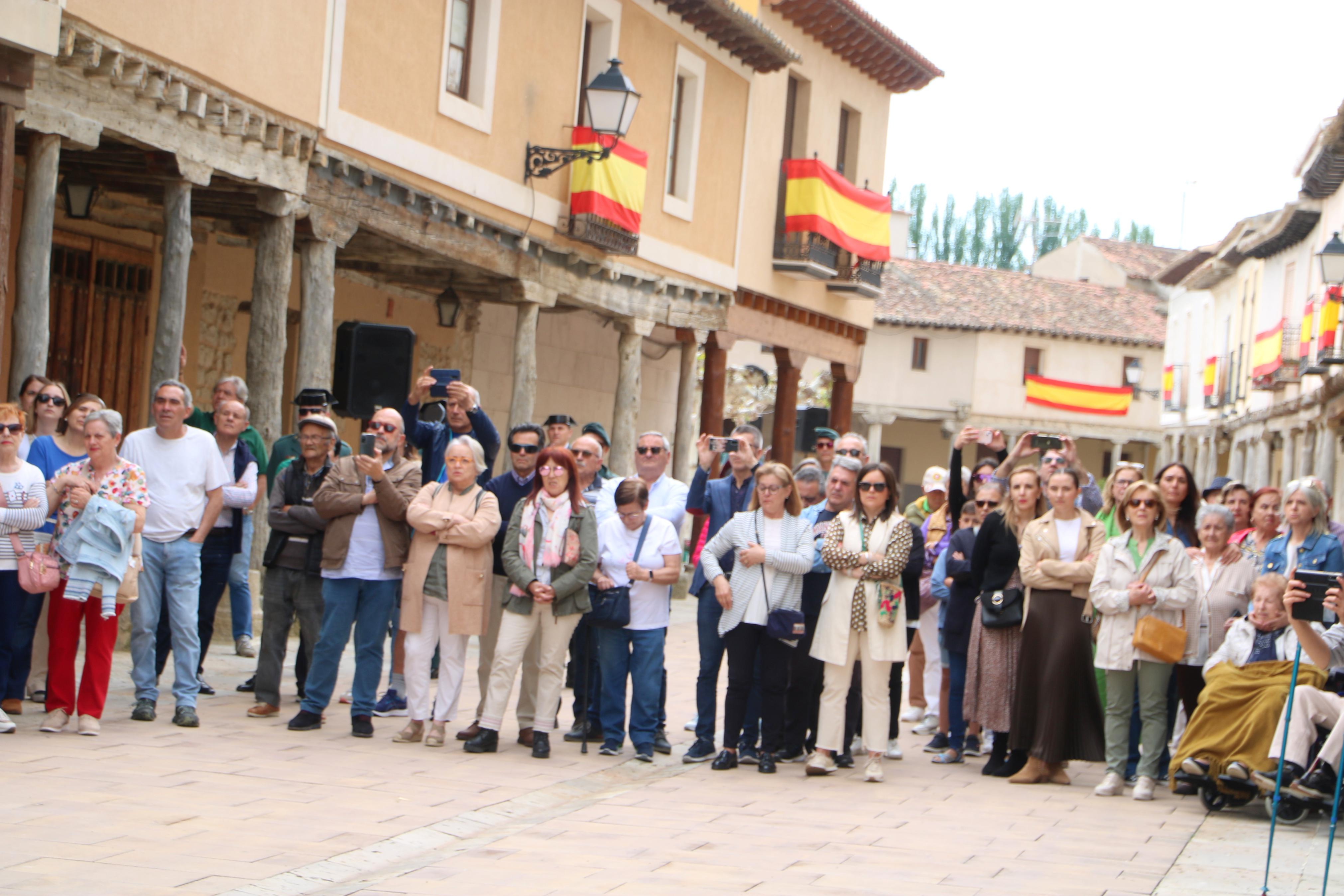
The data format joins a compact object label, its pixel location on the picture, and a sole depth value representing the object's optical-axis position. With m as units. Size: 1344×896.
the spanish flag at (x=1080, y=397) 44.56
